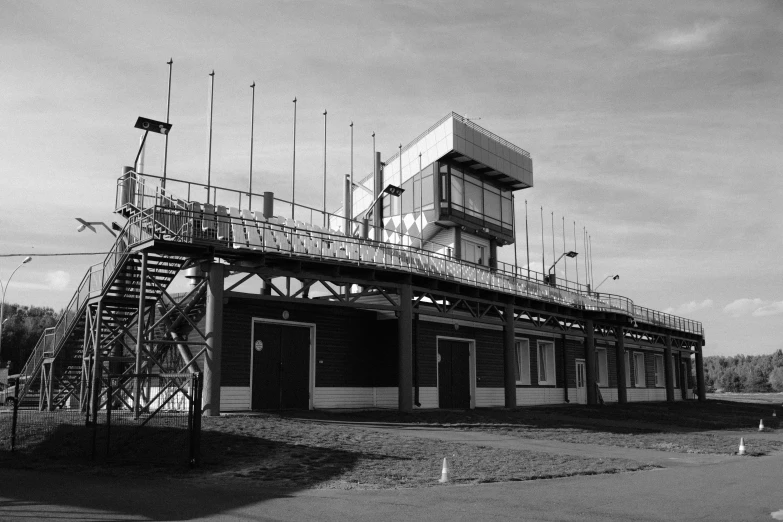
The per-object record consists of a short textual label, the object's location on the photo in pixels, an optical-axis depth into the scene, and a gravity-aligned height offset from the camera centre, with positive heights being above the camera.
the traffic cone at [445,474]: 12.41 -1.64
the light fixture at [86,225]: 23.75 +5.00
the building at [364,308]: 21.09 +2.48
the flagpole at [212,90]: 26.73 +10.45
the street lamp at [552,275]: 43.12 +6.79
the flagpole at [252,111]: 28.31 +10.33
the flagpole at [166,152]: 23.40 +7.22
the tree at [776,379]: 138.57 -0.15
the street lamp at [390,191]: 31.98 +8.39
